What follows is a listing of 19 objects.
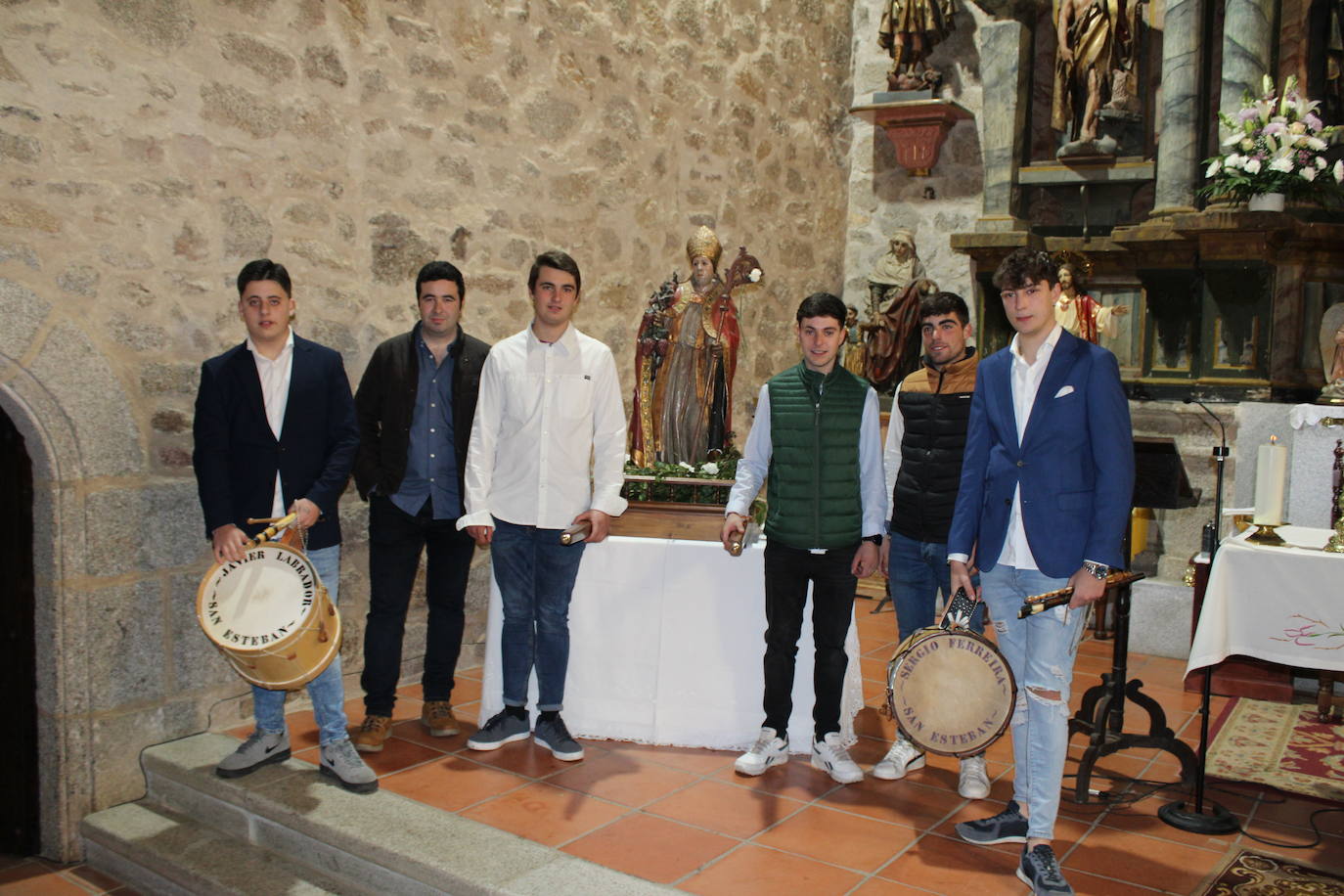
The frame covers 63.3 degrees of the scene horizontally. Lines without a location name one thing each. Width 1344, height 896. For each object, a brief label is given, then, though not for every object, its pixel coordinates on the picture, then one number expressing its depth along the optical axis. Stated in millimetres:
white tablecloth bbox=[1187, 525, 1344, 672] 3160
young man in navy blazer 3426
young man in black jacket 3816
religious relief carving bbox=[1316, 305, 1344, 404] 4953
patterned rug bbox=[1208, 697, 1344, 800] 3832
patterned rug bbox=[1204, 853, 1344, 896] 2932
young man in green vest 3551
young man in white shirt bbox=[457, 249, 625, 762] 3725
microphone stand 3324
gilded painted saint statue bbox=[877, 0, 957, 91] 7047
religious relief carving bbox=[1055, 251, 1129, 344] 5906
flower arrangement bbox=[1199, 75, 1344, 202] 5270
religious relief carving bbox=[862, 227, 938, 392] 6879
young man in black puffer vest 3609
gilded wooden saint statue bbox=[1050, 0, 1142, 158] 6254
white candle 3416
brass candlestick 3362
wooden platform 4066
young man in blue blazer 2859
